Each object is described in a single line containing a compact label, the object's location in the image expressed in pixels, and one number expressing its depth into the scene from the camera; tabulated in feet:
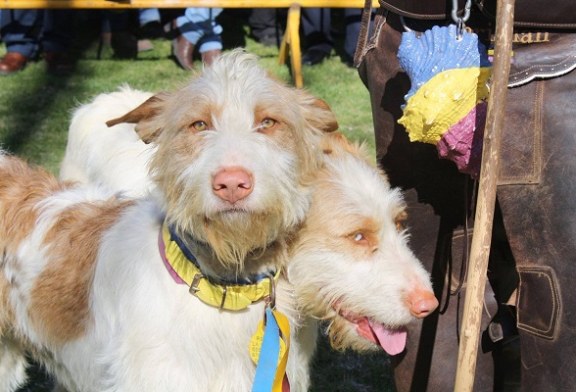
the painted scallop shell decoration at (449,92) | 7.89
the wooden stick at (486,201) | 6.96
